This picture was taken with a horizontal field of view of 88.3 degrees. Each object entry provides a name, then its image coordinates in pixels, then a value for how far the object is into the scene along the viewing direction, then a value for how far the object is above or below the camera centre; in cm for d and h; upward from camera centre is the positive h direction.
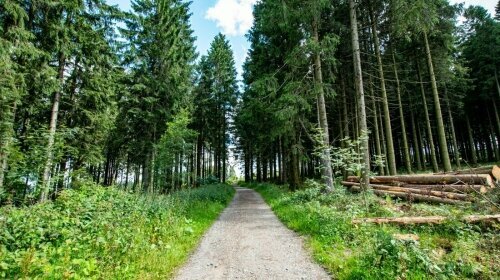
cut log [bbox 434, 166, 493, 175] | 866 +3
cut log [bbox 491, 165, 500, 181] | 861 -8
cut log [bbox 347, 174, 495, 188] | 820 -25
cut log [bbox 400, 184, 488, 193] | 774 -53
